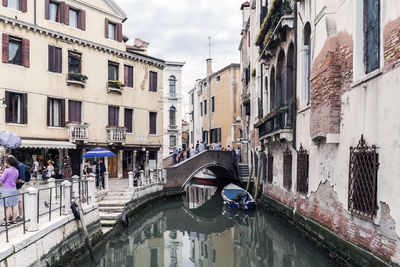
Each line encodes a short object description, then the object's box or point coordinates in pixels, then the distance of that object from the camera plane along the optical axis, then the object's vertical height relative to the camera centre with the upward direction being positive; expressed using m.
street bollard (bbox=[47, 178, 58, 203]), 7.06 -1.28
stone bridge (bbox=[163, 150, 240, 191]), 18.22 -1.97
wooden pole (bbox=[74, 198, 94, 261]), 7.76 -2.11
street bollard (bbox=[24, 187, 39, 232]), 5.70 -1.25
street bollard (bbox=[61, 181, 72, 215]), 7.43 -1.40
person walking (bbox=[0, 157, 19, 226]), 5.93 -0.90
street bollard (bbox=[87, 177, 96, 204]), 9.32 -1.54
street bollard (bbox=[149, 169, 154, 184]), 16.22 -2.09
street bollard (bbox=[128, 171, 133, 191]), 12.95 -1.85
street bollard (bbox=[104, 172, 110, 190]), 12.53 -1.73
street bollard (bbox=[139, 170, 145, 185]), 14.55 -1.88
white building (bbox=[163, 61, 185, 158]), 29.45 +1.84
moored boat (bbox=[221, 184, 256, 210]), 14.70 -2.85
